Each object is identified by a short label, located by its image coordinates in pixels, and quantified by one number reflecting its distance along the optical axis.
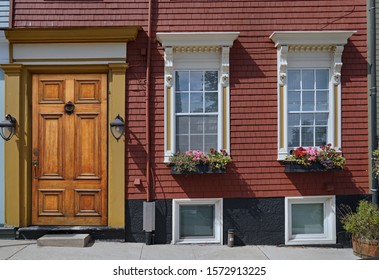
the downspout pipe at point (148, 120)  6.71
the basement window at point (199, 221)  6.82
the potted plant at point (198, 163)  6.53
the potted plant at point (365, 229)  6.08
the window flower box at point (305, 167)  6.59
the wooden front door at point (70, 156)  6.77
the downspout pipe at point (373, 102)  6.76
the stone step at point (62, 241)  6.30
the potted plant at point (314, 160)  6.57
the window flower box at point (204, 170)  6.56
